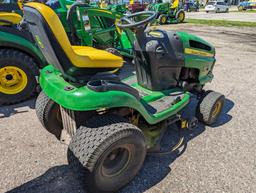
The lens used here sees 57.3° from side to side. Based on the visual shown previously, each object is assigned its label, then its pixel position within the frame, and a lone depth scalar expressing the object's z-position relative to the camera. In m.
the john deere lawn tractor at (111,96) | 1.75
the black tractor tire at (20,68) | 3.67
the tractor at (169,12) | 16.04
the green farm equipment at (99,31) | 4.98
